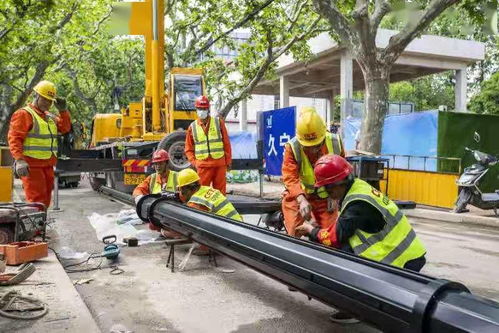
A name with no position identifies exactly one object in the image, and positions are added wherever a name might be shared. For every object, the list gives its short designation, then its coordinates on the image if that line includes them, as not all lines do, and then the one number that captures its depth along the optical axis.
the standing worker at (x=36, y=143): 5.68
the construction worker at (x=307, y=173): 4.59
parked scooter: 9.05
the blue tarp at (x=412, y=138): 11.34
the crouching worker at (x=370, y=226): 3.21
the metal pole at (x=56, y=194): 9.39
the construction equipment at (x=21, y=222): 5.04
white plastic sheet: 6.59
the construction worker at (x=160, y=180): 6.46
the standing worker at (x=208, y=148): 6.91
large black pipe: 2.00
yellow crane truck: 10.02
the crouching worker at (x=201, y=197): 5.12
